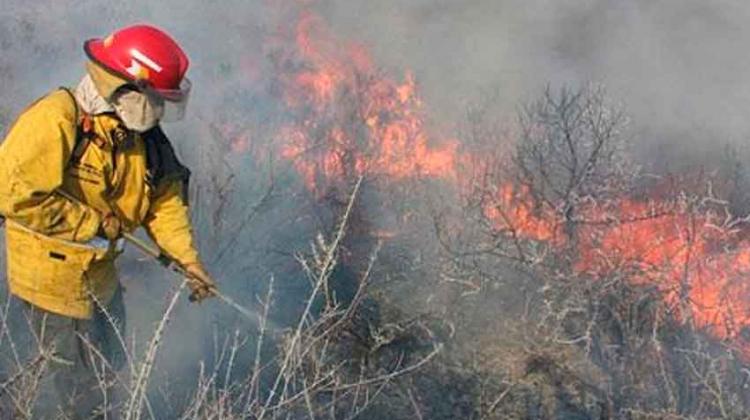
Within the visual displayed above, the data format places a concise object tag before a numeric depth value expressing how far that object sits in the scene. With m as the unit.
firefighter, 5.99
